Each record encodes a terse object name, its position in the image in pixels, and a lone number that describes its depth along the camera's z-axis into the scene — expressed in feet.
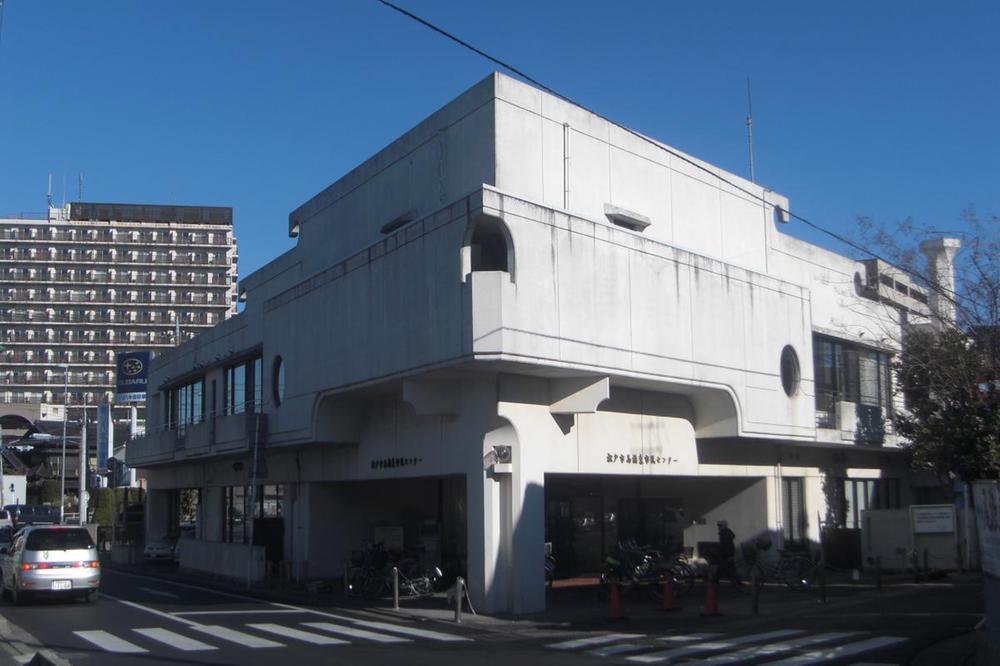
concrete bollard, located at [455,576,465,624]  60.54
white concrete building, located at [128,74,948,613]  64.13
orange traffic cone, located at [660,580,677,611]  64.90
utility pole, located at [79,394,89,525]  177.47
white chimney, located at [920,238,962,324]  89.75
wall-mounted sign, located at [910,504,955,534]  82.69
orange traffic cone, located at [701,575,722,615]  62.03
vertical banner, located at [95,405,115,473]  168.04
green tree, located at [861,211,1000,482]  83.46
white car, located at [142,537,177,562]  131.13
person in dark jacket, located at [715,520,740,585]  76.95
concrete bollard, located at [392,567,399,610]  68.85
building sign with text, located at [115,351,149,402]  162.91
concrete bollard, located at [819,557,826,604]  68.08
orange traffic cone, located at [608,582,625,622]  60.90
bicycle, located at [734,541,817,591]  78.48
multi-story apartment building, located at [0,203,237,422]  342.64
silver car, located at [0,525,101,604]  69.51
